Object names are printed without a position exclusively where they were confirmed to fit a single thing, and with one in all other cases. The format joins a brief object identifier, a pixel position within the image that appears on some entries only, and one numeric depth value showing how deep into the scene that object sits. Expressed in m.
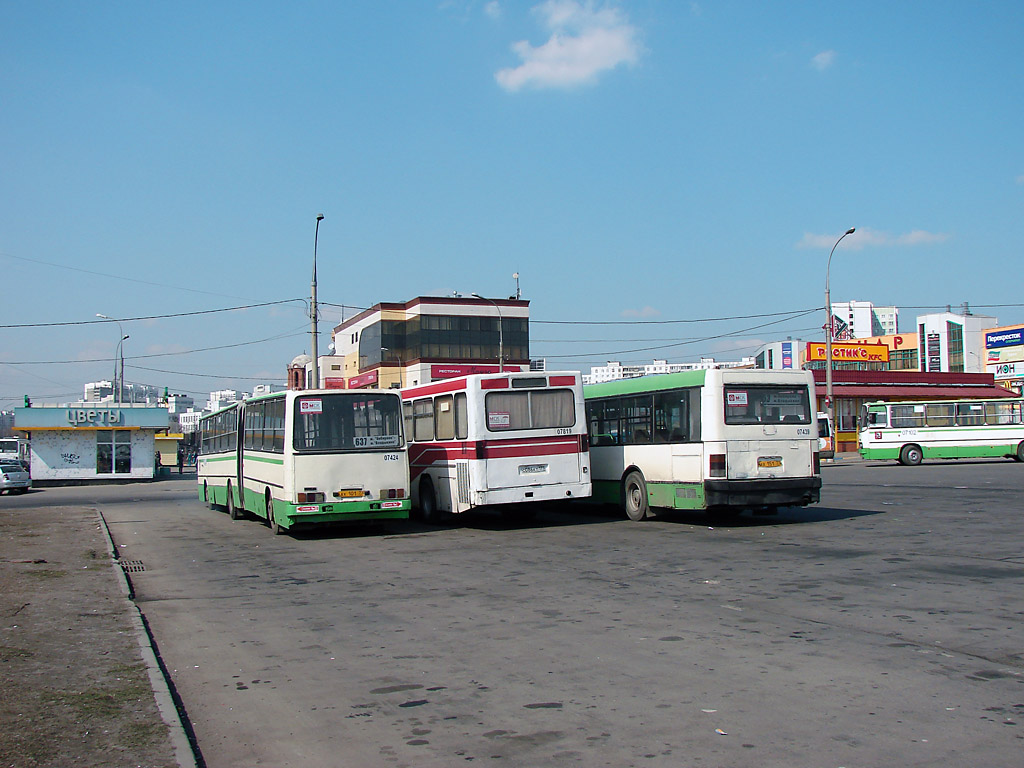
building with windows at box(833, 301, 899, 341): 142.88
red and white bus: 17.61
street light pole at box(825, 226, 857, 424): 43.32
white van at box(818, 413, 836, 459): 46.69
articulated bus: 16.91
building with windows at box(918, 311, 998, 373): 106.12
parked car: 41.88
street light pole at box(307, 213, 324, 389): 35.28
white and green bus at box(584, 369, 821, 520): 16.62
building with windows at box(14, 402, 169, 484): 50.12
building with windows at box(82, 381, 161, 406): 68.64
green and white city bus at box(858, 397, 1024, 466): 41.75
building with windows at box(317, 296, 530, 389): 76.24
